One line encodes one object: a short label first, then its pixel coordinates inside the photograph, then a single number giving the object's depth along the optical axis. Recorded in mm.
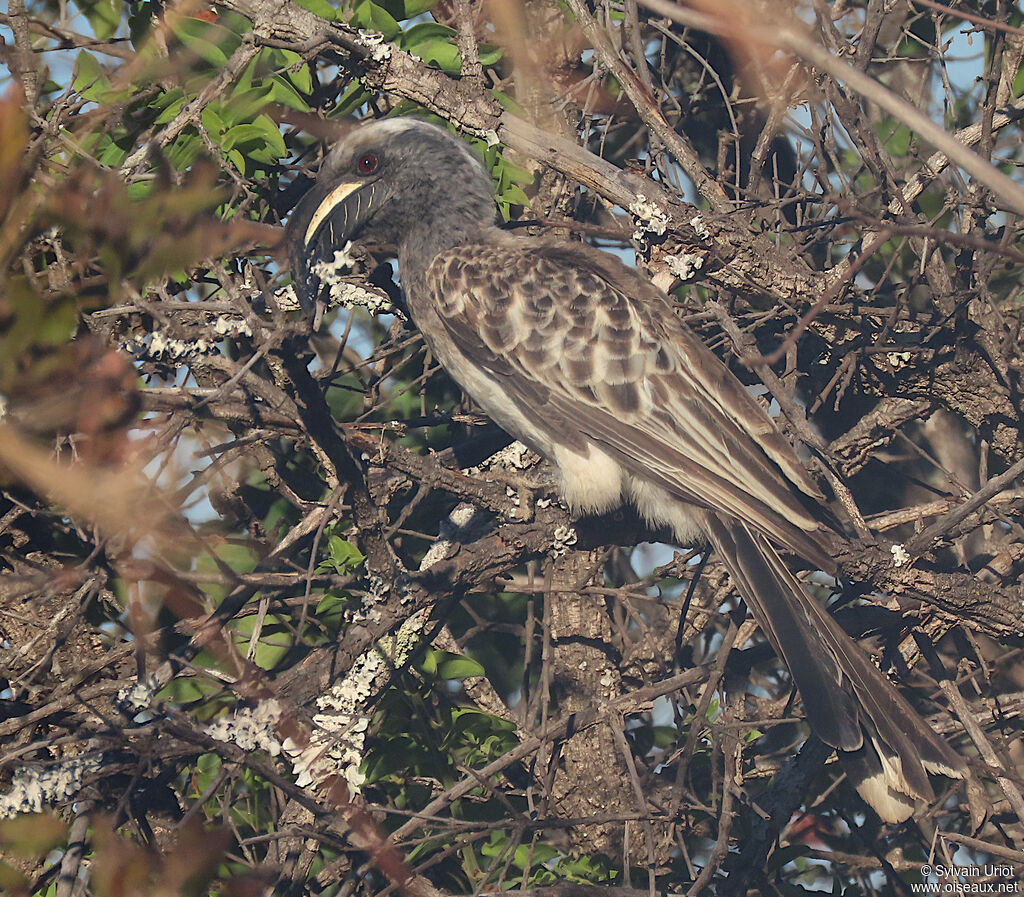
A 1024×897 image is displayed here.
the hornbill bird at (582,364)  7730
